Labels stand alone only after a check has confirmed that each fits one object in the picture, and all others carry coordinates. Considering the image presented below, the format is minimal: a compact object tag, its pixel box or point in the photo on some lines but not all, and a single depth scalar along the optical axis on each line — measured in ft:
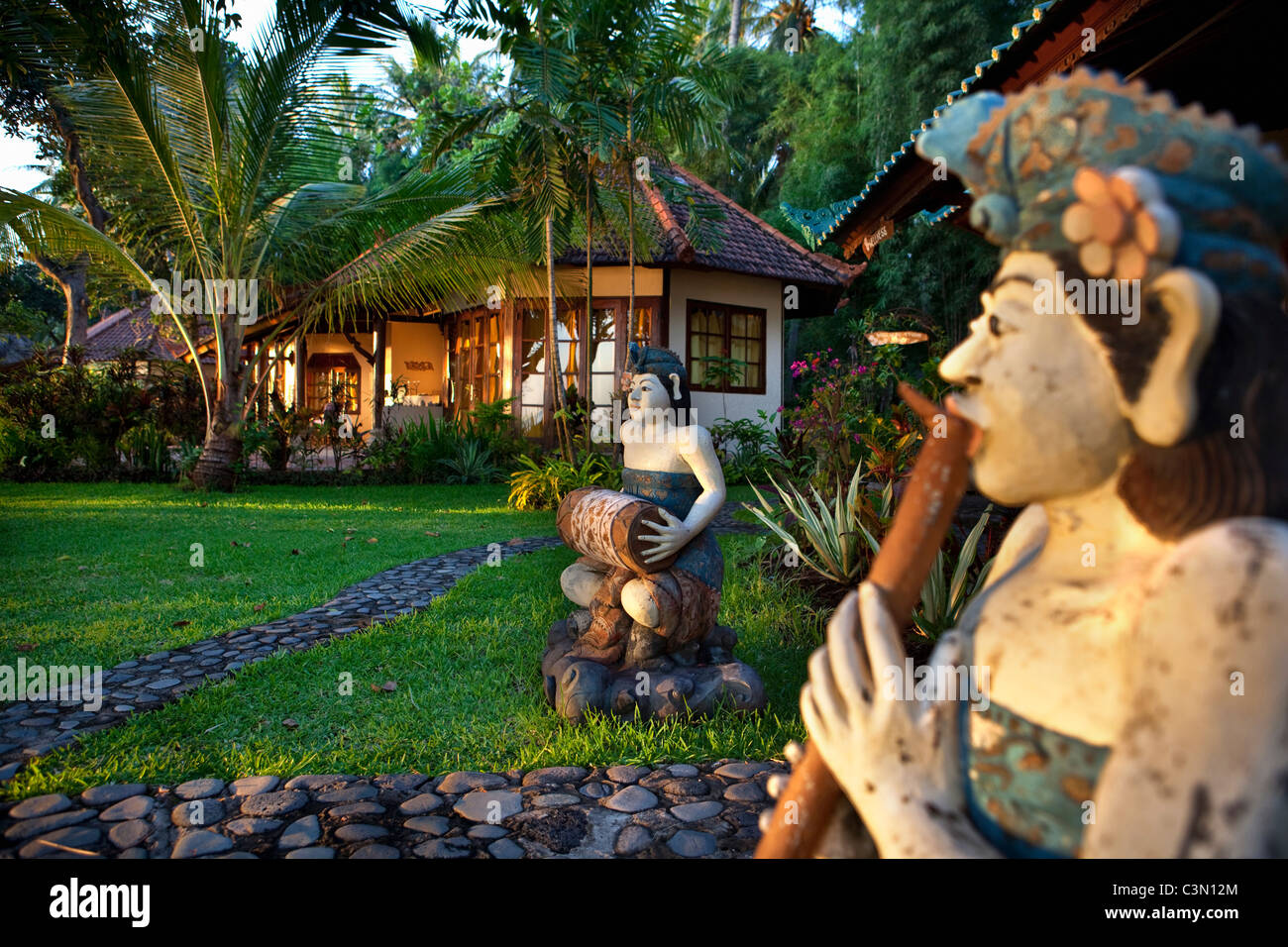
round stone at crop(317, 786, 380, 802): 8.98
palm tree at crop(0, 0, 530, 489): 26.71
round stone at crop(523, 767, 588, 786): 9.44
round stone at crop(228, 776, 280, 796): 9.13
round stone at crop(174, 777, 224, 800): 9.05
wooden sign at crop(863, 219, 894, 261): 19.04
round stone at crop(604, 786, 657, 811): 8.87
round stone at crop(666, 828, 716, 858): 7.97
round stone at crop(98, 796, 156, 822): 8.52
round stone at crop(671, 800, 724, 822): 8.68
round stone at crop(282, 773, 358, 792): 9.28
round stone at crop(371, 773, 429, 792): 9.27
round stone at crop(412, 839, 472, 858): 7.84
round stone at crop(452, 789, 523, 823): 8.62
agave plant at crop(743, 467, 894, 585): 16.02
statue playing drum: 11.03
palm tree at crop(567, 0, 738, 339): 28.37
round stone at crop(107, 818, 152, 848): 8.05
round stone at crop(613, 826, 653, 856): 8.04
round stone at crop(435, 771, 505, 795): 9.27
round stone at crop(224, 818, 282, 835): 8.27
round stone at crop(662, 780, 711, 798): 9.20
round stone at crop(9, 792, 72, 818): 8.54
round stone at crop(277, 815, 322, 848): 8.05
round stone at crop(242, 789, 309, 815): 8.69
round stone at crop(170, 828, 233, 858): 7.84
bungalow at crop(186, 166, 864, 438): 41.14
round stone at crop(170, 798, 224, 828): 8.45
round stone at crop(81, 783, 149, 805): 8.87
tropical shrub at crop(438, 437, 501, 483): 39.96
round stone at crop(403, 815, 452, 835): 8.29
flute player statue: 2.40
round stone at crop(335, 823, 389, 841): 8.13
